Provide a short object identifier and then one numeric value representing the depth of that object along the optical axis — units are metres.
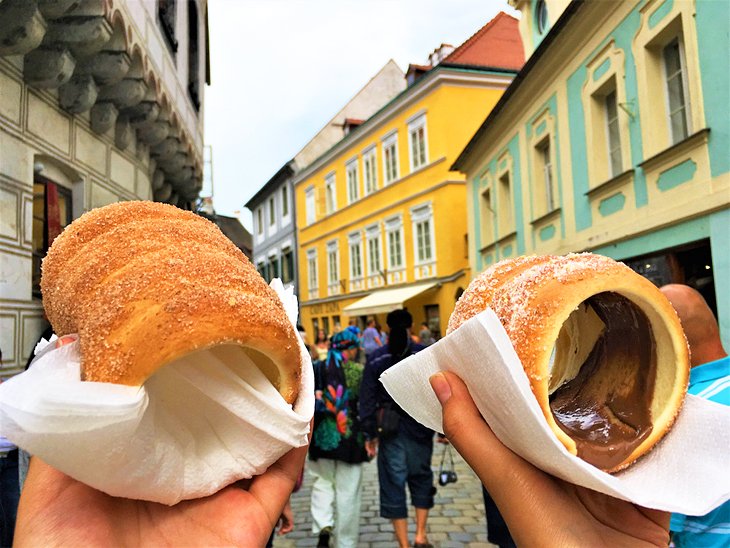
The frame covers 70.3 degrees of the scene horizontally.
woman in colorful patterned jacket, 4.74
